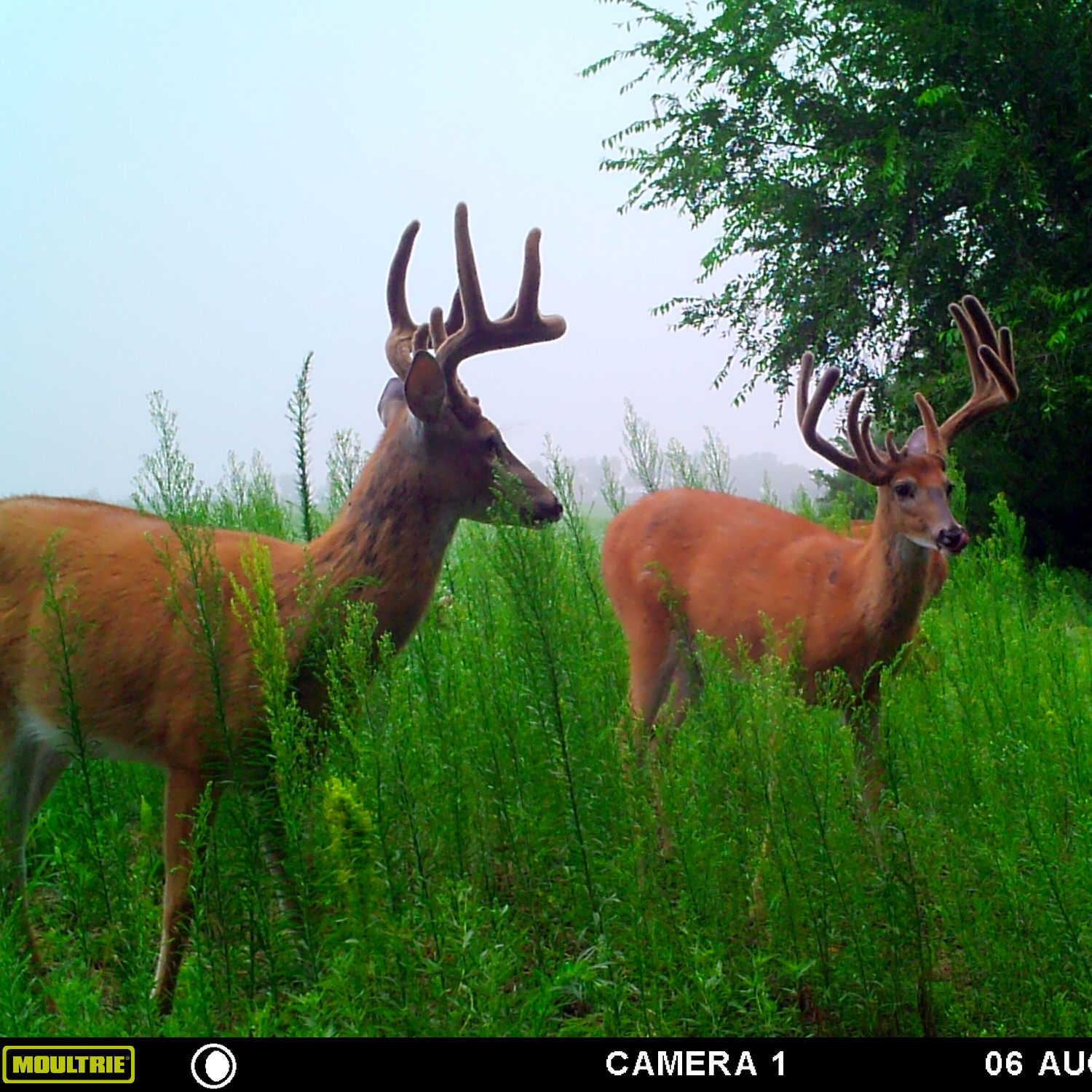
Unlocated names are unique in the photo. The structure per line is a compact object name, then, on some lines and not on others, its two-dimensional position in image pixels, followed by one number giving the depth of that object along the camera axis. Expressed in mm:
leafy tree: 6887
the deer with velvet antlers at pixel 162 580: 1861
